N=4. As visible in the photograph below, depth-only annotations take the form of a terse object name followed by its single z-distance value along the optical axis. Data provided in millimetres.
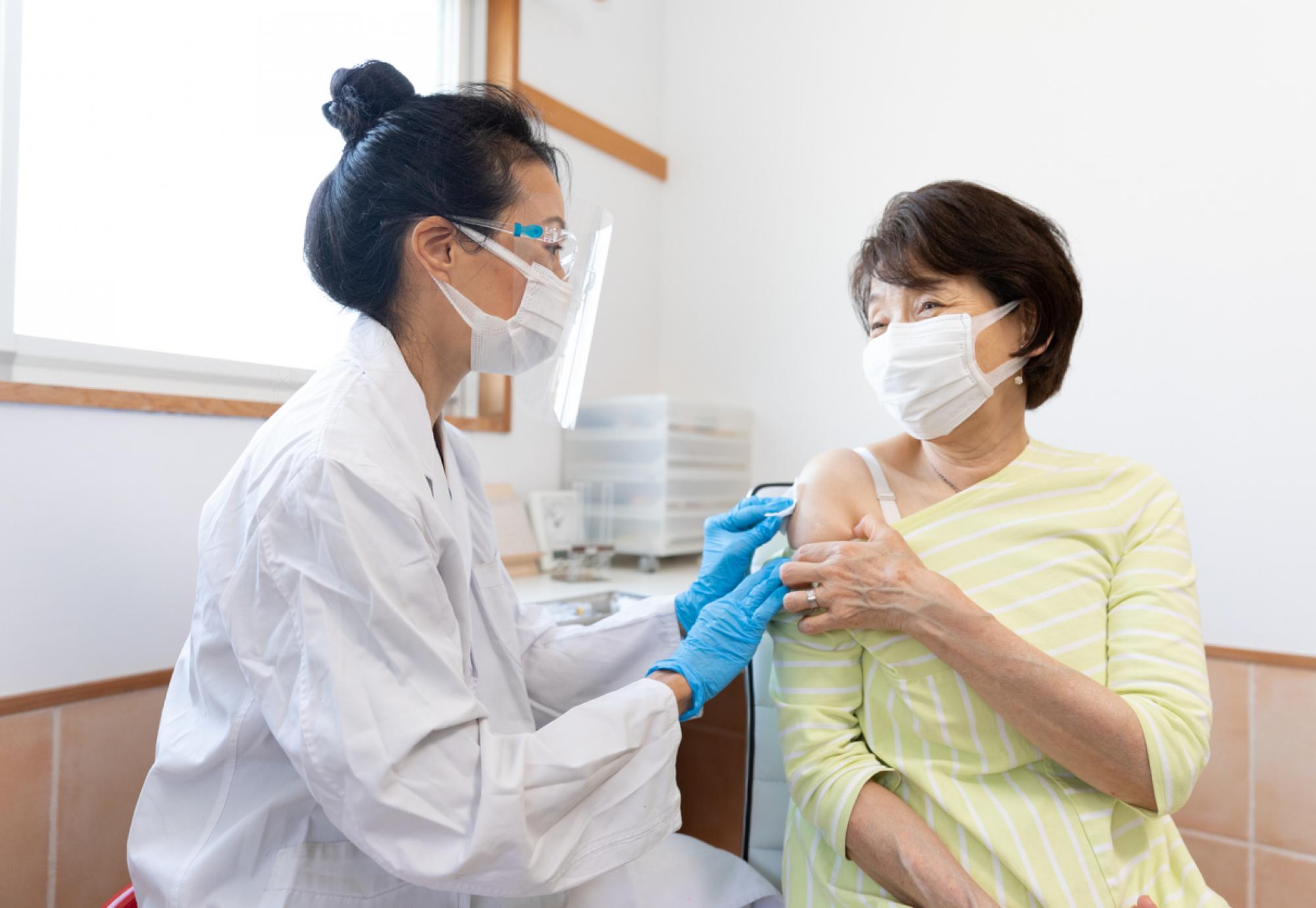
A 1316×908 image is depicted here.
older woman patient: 973
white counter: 1909
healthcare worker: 834
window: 1425
